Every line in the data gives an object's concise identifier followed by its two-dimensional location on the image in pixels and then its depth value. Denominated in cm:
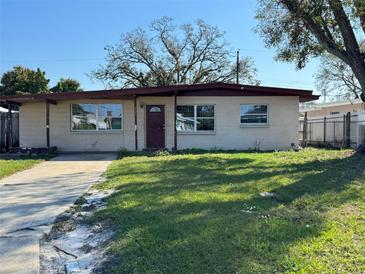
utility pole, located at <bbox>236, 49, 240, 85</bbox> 3861
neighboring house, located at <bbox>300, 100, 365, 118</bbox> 3319
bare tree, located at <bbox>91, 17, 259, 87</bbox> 3934
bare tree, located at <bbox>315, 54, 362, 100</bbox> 4711
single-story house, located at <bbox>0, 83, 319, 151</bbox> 1900
